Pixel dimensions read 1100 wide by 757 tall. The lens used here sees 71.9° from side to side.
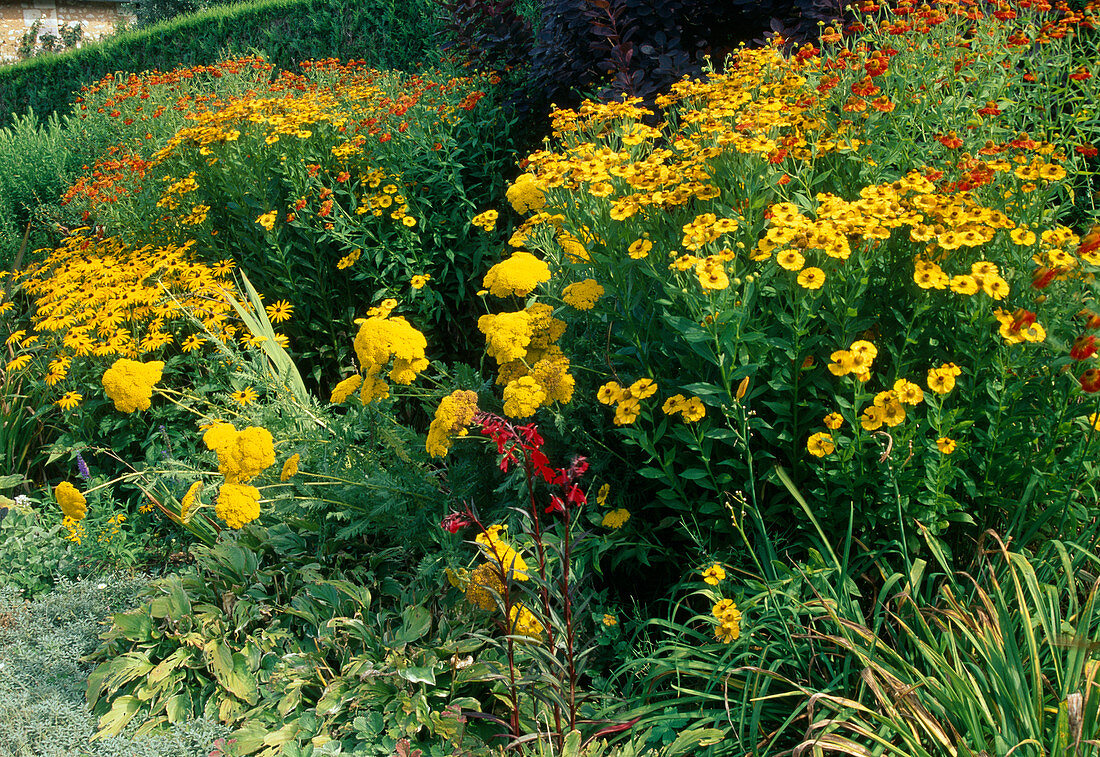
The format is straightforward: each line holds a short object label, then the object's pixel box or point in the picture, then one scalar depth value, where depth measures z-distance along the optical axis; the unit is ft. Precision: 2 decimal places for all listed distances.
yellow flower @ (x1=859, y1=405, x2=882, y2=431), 6.05
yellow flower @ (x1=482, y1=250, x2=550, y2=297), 7.79
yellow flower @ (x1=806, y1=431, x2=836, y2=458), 6.26
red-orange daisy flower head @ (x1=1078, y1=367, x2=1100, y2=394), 4.78
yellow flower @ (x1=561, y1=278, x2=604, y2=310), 7.27
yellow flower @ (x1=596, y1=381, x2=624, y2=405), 6.73
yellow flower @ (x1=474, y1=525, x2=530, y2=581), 5.69
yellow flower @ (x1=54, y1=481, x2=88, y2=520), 8.22
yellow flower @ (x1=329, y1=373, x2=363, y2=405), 8.11
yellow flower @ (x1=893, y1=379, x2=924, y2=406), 5.92
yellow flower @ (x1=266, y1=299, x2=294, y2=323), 12.80
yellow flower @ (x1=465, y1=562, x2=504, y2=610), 6.29
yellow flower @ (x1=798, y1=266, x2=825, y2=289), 5.92
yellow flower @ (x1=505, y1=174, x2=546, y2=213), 9.07
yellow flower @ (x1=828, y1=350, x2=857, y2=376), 5.88
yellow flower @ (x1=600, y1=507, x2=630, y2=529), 7.14
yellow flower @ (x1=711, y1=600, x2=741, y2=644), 6.16
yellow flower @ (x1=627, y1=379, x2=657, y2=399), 6.52
